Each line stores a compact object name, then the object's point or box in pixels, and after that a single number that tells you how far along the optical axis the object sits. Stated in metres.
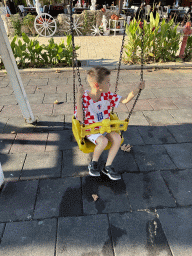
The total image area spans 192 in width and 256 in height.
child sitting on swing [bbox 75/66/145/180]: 1.87
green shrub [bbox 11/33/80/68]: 4.98
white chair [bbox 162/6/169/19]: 12.20
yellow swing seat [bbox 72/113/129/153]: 1.91
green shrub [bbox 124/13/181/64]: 5.26
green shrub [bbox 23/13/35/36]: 9.17
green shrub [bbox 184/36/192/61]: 5.77
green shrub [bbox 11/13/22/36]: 8.85
